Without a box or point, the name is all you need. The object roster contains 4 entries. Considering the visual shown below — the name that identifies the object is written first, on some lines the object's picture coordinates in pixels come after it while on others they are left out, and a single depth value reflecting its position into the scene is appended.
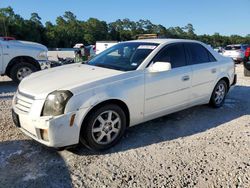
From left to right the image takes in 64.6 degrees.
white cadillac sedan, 2.45
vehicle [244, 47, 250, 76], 7.24
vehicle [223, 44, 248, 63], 12.83
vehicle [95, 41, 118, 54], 13.73
